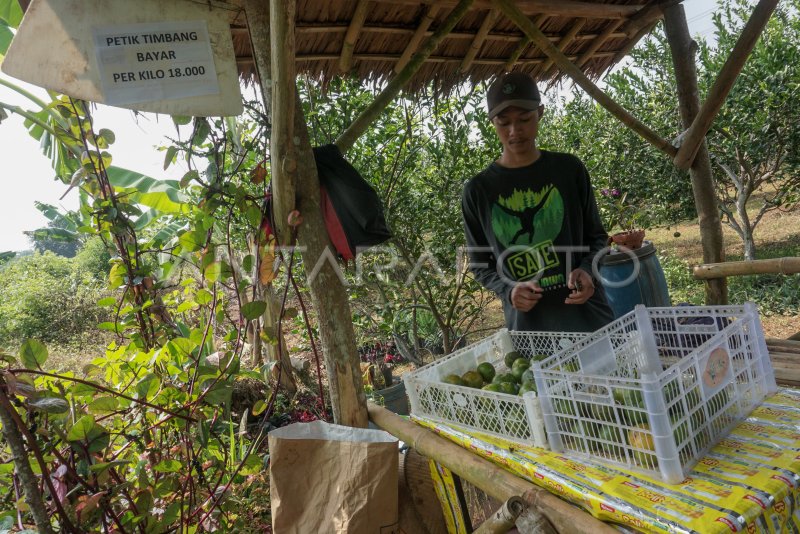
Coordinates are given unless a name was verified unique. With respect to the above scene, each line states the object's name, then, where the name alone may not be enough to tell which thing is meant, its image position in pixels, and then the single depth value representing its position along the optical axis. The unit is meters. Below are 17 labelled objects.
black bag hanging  1.56
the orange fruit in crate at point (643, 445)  1.04
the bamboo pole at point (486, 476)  1.01
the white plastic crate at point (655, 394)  1.02
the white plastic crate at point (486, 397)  1.29
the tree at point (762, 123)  6.79
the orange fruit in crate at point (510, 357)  1.74
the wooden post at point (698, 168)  3.21
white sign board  1.21
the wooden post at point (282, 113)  1.33
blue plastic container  3.87
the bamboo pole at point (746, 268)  2.71
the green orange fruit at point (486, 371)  1.66
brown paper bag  1.40
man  2.14
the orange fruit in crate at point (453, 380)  1.59
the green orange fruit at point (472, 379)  1.58
